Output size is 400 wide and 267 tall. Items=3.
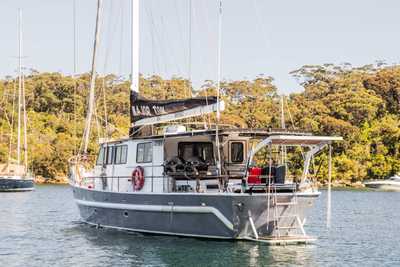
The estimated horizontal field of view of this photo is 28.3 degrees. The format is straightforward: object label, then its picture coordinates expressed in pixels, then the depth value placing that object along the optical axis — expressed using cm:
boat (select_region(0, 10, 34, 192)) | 6209
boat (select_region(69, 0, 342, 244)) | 2406
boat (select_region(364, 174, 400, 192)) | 7688
